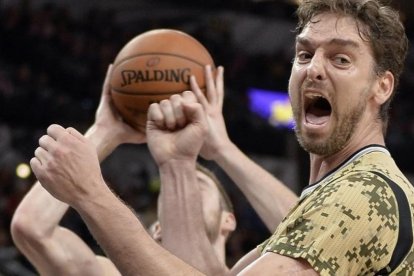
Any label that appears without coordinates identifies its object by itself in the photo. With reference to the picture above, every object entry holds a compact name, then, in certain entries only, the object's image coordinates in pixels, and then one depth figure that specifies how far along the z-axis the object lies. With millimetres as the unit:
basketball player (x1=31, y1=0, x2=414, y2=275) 4465
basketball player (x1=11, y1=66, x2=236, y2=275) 7324
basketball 7000
